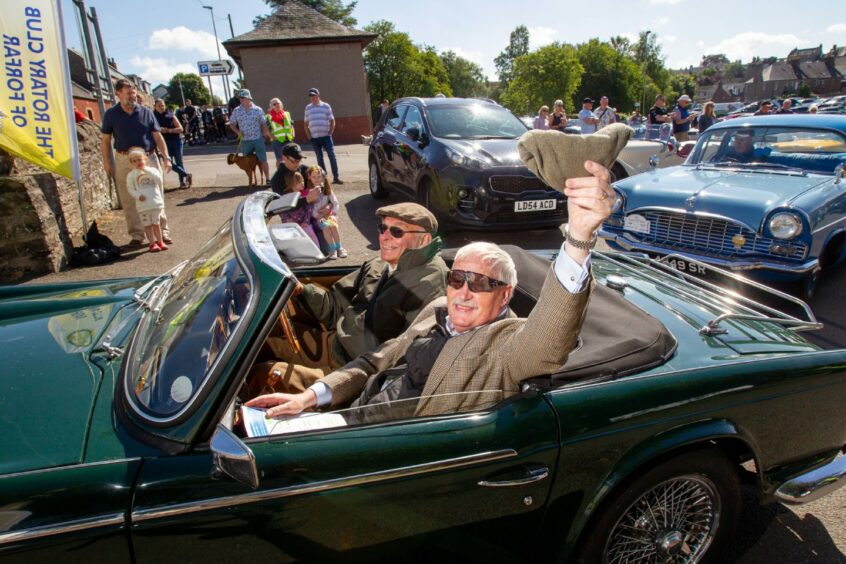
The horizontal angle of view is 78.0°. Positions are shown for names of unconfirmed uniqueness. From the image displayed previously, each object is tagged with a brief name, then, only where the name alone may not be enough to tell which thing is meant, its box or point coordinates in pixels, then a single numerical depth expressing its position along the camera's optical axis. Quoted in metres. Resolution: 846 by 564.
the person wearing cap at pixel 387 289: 2.61
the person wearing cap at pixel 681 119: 12.59
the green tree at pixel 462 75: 84.29
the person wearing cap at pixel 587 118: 12.78
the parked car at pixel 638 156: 9.19
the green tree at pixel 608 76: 71.19
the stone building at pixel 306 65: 22.61
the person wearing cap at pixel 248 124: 9.53
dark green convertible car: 1.37
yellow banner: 5.20
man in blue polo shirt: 6.71
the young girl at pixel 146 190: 6.33
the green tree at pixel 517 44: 94.31
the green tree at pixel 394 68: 42.97
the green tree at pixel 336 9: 50.61
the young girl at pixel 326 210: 5.52
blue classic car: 4.50
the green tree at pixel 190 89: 90.29
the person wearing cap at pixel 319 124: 9.74
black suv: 6.36
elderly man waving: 1.42
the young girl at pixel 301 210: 5.30
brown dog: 9.96
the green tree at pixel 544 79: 50.91
